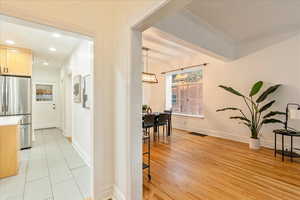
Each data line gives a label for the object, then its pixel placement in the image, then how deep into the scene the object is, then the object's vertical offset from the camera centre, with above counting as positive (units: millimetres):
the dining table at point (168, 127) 4221 -978
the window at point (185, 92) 5173 +276
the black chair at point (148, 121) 3854 -667
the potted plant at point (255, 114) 3220 -429
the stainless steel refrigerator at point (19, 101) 3312 -84
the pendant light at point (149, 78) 4121 +629
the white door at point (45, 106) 5766 -367
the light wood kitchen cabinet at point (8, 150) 2230 -897
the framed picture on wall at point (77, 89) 3293 +236
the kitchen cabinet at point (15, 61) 3344 +950
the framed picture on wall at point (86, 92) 2783 +114
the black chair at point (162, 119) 4263 -685
